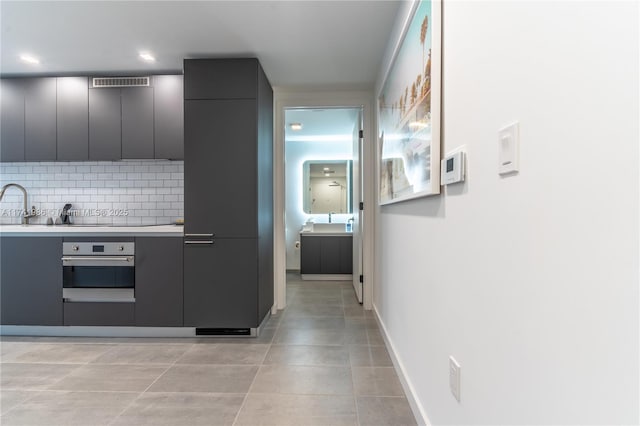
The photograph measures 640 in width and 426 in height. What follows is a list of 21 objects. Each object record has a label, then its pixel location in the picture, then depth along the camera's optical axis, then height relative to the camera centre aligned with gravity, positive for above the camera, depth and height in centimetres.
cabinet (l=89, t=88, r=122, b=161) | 296 +82
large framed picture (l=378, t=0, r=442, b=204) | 127 +52
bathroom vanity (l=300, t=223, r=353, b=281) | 507 -69
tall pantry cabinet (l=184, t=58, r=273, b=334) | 268 +17
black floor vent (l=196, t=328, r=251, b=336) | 275 -104
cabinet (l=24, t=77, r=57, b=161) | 299 +92
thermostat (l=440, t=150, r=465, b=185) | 106 +15
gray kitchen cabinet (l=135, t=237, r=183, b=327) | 271 -60
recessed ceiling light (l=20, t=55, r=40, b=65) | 269 +131
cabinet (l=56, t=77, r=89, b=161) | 298 +88
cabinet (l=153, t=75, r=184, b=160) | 293 +89
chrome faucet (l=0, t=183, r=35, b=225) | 316 +4
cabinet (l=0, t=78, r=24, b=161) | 300 +88
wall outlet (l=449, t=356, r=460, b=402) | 112 -60
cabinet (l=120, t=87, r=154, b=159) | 295 +84
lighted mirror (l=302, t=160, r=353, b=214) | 572 +48
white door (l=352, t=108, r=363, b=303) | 361 +18
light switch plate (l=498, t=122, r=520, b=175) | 76 +16
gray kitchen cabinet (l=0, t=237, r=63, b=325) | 276 -60
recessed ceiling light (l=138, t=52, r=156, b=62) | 267 +133
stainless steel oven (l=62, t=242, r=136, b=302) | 272 -51
